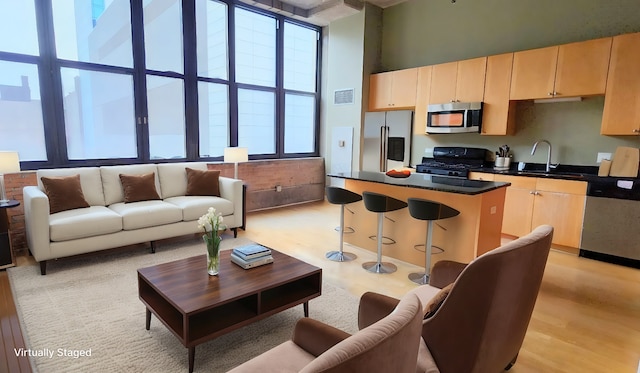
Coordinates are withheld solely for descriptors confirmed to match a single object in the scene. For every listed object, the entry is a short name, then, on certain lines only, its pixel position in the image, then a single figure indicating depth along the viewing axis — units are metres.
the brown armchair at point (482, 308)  1.40
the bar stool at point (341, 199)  3.82
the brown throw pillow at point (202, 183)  4.61
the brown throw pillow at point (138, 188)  4.16
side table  3.36
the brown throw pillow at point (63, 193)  3.63
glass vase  2.35
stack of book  2.56
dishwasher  3.68
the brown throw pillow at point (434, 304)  1.52
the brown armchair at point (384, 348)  0.77
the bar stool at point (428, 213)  3.10
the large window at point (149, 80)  4.07
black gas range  5.14
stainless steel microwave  4.95
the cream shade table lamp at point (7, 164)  3.41
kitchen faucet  4.58
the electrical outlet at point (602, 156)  4.21
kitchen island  3.26
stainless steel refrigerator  6.00
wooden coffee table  2.03
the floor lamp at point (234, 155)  5.15
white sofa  3.29
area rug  2.09
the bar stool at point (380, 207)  3.47
